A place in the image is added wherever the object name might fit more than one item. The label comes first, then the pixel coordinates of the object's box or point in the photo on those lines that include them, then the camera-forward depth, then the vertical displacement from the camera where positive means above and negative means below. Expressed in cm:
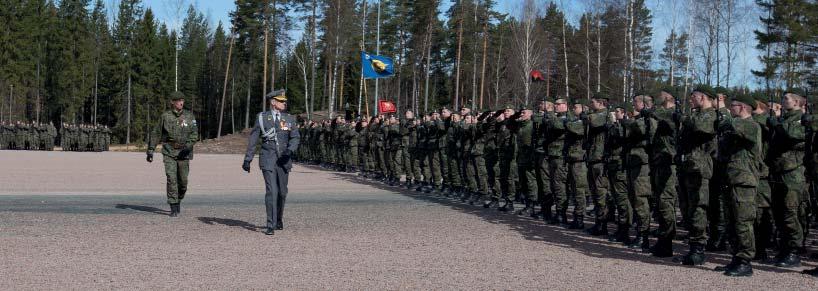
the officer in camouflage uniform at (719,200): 807 -53
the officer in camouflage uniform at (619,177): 999 -34
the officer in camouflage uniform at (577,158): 1104 -11
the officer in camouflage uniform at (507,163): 1384 -25
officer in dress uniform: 1071 -4
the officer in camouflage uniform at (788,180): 843 -28
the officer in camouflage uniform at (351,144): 2511 +5
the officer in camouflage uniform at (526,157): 1256 -12
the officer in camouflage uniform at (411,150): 1834 -7
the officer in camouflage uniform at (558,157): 1160 -11
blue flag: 3133 +317
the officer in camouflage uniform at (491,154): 1456 -10
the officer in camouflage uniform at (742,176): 773 -22
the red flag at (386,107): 2637 +137
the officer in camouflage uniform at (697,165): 823 -13
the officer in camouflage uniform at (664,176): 873 -27
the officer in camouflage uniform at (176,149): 1227 -11
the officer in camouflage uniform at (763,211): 876 -65
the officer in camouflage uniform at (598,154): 1063 -5
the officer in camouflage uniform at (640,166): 929 -17
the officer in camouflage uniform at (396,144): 1942 +6
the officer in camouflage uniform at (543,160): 1205 -16
